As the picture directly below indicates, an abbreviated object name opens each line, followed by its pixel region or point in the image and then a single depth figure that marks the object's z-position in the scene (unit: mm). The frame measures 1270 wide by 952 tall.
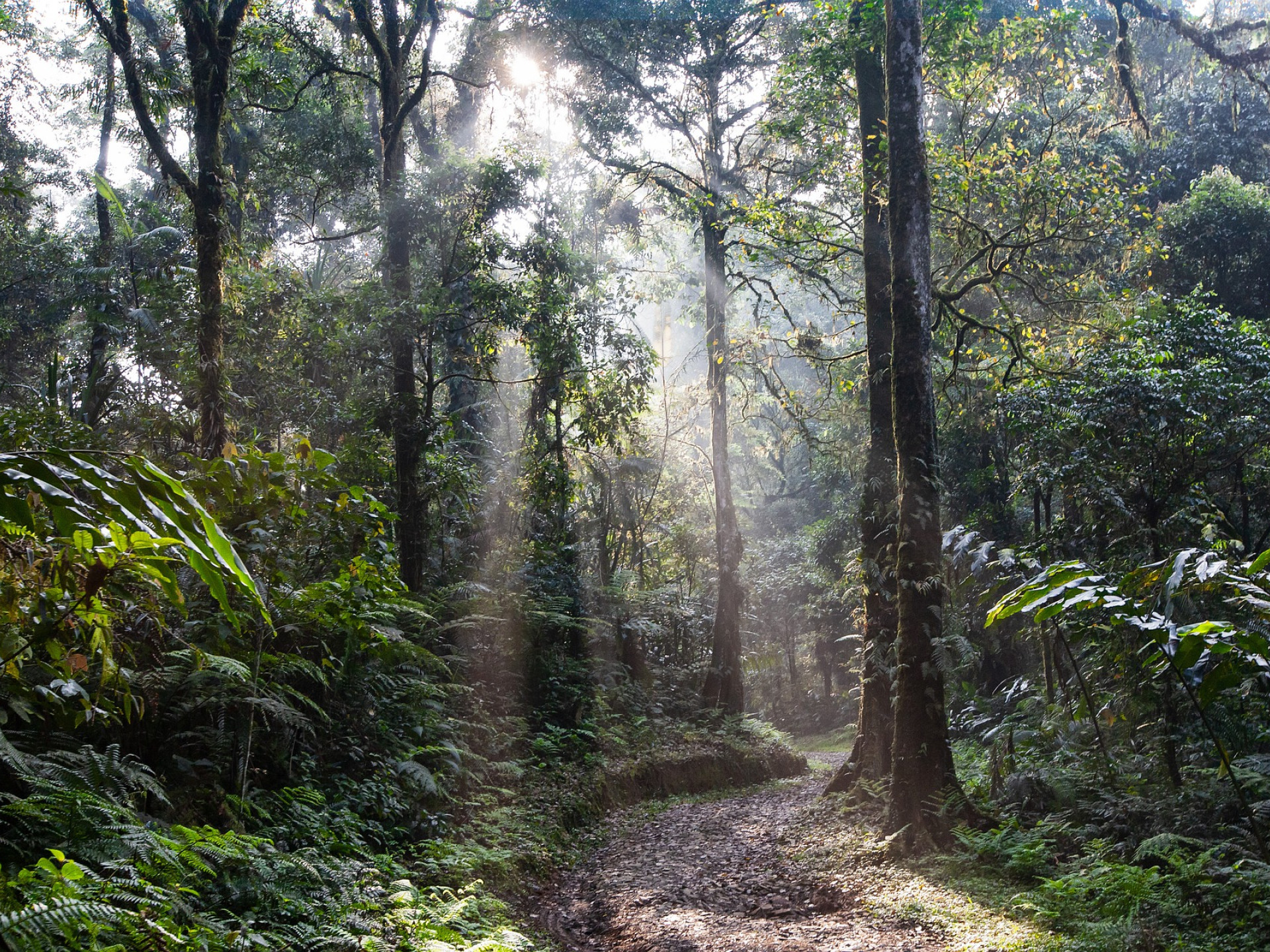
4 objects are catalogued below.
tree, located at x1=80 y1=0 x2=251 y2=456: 7988
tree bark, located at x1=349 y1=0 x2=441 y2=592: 10984
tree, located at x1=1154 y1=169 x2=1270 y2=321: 15539
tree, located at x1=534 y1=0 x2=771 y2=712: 16875
